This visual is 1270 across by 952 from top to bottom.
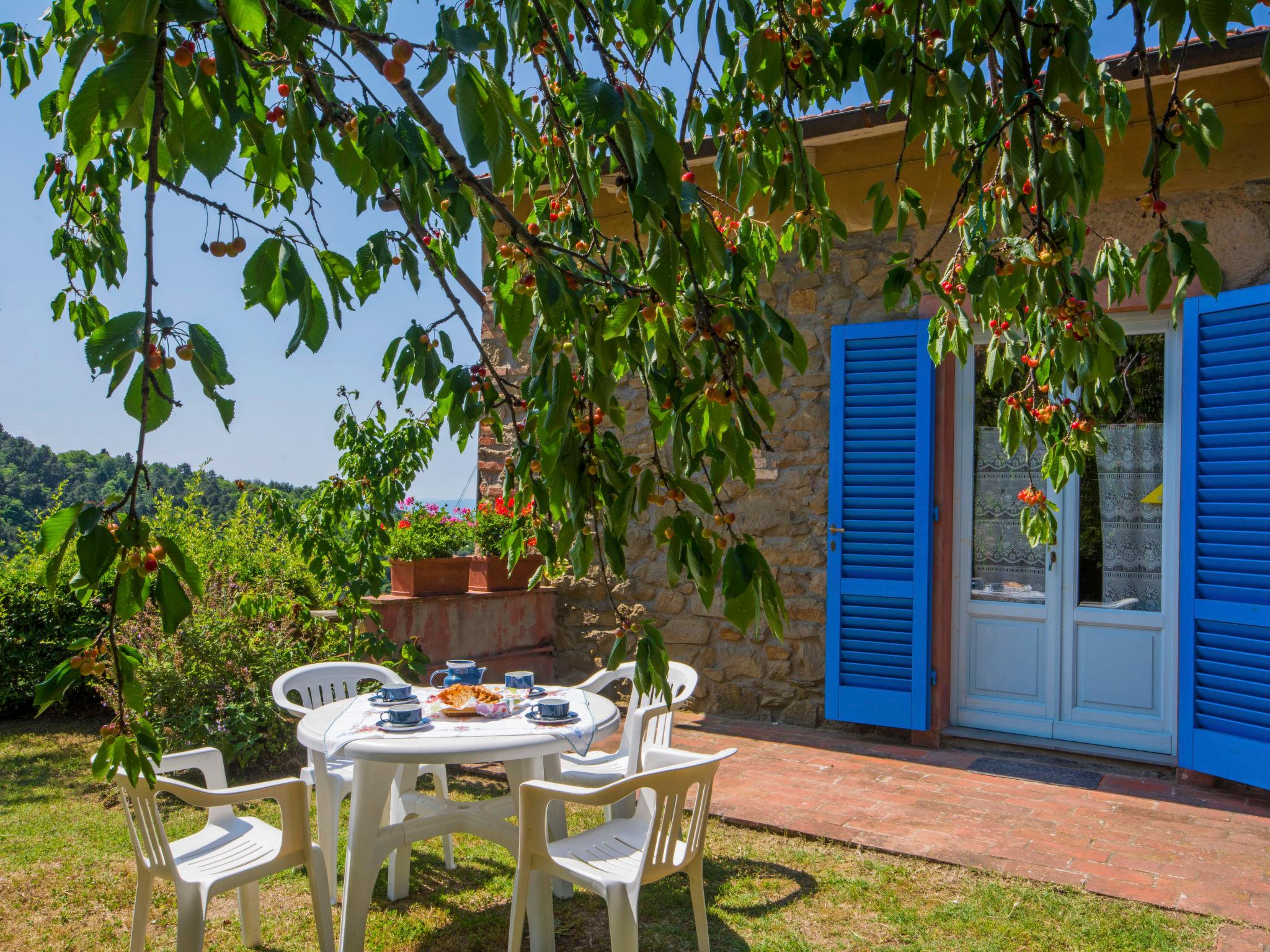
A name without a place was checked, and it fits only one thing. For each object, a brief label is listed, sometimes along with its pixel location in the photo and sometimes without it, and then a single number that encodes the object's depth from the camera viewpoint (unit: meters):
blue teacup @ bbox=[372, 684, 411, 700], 3.27
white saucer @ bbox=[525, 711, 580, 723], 3.01
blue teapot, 3.61
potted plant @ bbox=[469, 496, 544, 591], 5.90
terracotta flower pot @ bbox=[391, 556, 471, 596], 5.48
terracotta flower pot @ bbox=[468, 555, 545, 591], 5.89
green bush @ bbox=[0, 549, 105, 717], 5.81
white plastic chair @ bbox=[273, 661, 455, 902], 3.26
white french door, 4.77
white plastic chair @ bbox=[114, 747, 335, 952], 2.44
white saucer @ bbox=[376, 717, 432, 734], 2.90
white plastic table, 2.72
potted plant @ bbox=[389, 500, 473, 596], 5.50
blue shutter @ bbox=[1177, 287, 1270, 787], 4.16
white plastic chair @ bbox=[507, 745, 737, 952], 2.42
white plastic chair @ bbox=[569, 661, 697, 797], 3.30
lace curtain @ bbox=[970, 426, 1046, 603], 5.12
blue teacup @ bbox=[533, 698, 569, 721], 3.02
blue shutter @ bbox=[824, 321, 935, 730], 5.08
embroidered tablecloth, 2.87
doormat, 4.56
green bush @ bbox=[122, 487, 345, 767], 4.48
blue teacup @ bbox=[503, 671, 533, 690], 3.47
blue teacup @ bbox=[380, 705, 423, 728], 2.94
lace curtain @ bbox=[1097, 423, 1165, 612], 4.82
